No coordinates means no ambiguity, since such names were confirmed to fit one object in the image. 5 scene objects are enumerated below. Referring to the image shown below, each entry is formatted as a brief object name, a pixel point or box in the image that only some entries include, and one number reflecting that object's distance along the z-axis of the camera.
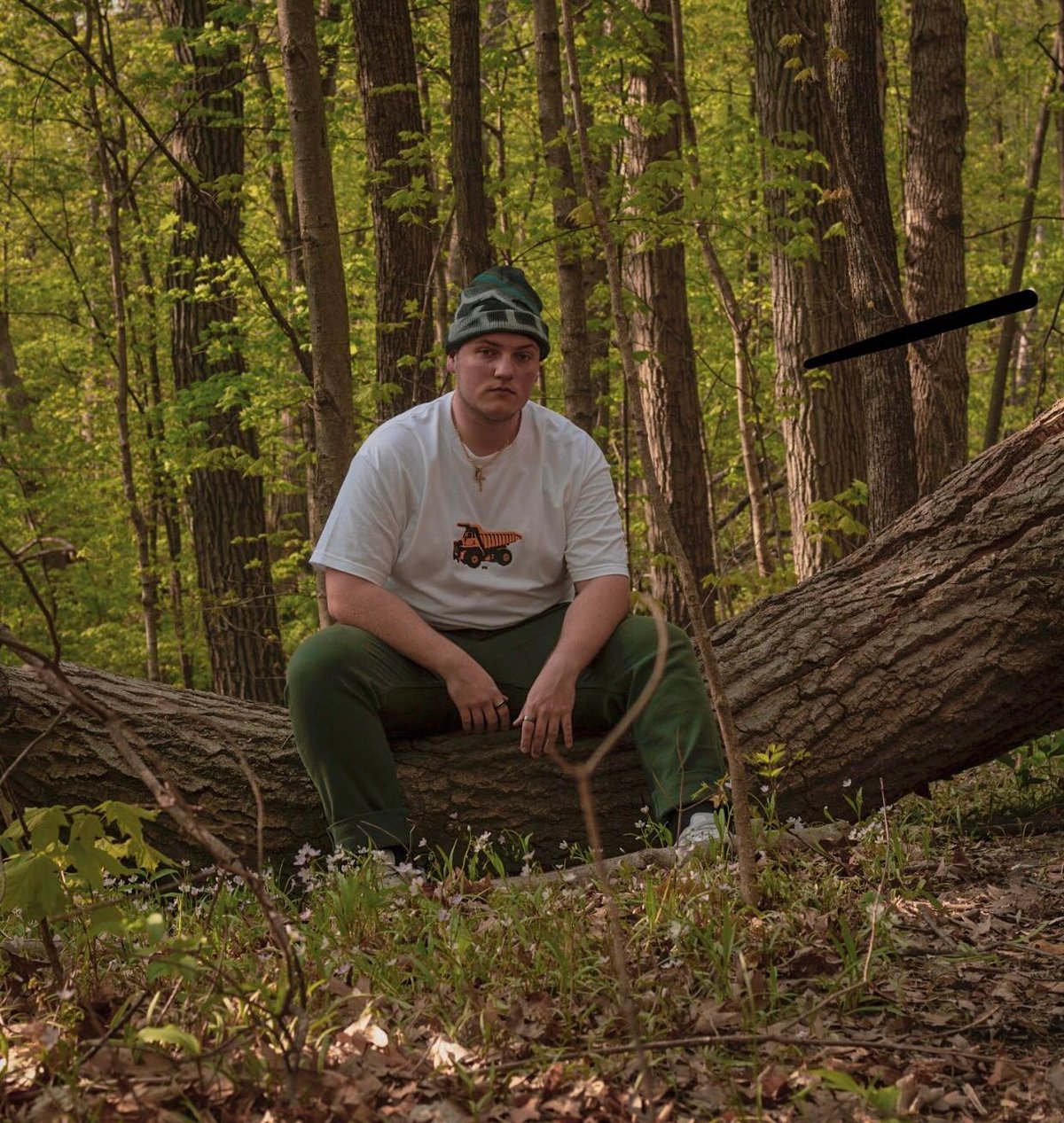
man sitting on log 3.84
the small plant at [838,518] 7.76
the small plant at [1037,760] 4.34
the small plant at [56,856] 2.52
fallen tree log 3.95
